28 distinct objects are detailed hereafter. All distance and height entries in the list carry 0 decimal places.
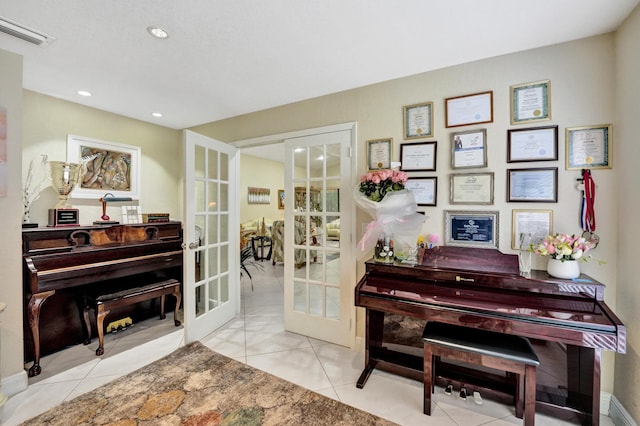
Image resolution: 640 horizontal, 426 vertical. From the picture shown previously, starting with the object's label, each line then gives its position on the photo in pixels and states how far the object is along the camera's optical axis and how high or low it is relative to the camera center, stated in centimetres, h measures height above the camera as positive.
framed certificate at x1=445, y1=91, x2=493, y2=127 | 195 +79
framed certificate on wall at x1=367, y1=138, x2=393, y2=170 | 231 +52
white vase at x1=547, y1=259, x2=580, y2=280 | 157 -35
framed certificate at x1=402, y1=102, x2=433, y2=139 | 214 +77
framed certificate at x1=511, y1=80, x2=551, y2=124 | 179 +78
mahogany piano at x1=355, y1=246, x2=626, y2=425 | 138 -56
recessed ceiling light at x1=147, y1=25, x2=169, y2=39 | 162 +114
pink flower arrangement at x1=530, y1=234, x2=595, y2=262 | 156 -22
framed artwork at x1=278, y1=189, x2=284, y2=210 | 780 +36
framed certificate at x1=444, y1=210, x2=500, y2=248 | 193 -13
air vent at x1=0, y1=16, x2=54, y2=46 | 158 +113
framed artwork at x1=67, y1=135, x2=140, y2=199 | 279 +52
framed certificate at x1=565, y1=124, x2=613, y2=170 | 165 +43
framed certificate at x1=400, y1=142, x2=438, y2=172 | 213 +47
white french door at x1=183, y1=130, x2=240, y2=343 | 243 -27
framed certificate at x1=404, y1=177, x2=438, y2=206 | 211 +18
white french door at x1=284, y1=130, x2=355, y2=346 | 248 -27
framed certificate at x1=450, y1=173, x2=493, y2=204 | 195 +18
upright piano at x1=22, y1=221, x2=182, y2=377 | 205 -52
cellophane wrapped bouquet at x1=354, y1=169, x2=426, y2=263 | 203 +3
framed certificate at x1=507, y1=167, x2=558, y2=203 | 177 +19
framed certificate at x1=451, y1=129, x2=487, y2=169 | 196 +48
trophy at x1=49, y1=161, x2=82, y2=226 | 246 +22
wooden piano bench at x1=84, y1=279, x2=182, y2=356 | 233 -86
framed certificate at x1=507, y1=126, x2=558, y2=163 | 177 +48
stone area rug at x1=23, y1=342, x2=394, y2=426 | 162 -131
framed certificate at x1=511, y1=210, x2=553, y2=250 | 179 -9
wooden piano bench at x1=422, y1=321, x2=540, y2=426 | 143 -83
